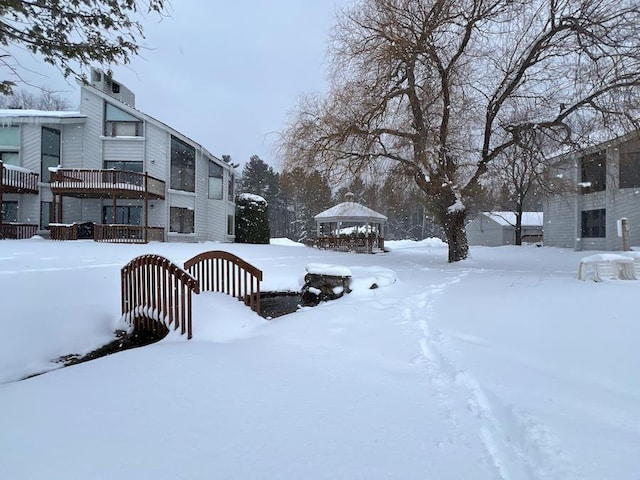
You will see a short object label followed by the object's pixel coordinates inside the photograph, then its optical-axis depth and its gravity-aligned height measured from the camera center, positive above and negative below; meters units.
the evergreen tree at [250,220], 24.95 +1.20
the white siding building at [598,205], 12.42 +1.93
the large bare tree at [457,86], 10.40 +5.07
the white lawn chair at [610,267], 7.40 -0.56
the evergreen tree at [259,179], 45.97 +7.72
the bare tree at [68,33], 3.36 +2.07
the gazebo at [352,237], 23.56 +0.18
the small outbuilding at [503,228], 35.09 +1.21
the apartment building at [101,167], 17.12 +3.71
